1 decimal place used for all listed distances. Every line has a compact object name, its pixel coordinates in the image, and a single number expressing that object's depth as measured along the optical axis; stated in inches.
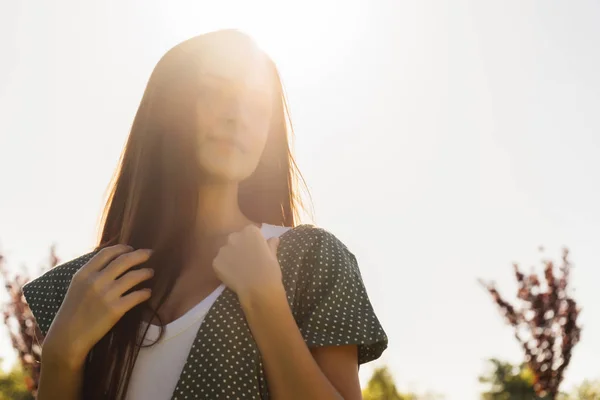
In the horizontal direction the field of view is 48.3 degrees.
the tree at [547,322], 326.0
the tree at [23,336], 352.5
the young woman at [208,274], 70.4
